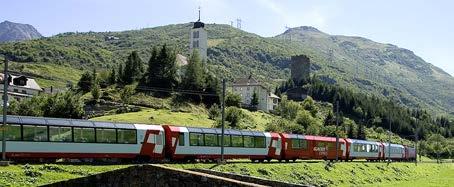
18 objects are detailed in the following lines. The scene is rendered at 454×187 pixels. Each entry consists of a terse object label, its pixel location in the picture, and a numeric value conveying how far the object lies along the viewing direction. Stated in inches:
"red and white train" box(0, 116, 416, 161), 1397.6
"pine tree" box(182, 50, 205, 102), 4916.3
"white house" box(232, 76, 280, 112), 6515.8
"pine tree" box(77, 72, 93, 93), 4801.2
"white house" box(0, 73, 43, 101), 5251.0
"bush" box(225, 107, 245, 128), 4103.1
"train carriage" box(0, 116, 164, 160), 1379.2
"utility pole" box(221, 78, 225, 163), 1831.9
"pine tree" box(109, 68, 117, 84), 5030.8
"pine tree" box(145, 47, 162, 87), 4963.1
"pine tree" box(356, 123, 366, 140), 5954.7
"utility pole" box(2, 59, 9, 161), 1294.3
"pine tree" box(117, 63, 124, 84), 5085.6
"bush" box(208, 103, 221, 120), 4399.6
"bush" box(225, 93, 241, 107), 4965.6
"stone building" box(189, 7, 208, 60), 7322.8
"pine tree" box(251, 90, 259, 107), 5855.3
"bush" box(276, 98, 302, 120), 5668.3
